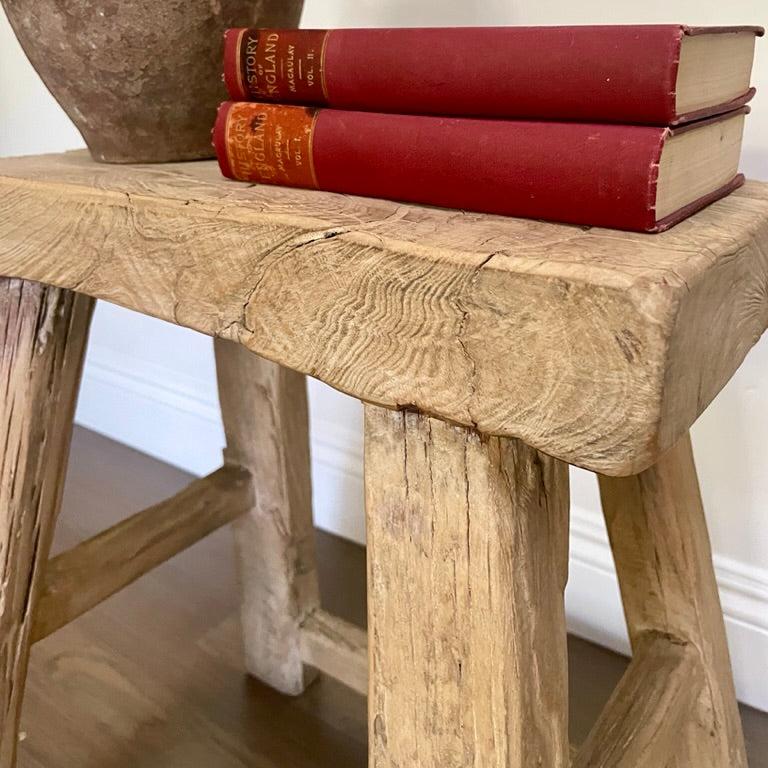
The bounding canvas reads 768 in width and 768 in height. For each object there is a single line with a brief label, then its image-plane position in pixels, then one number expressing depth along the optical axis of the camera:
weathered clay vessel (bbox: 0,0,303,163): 0.59
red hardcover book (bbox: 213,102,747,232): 0.41
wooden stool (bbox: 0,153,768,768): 0.36
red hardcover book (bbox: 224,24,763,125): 0.40
